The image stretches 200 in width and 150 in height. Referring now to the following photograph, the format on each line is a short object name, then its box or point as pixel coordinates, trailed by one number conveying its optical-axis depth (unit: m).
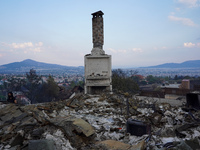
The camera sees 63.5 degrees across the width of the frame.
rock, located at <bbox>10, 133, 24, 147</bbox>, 3.57
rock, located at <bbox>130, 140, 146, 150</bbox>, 3.19
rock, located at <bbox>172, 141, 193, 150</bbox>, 2.92
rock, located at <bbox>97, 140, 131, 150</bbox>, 3.40
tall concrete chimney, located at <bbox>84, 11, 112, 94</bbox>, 9.80
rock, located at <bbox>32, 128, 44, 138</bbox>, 3.79
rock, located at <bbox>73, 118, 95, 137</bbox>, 3.93
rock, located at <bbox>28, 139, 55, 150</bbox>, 3.12
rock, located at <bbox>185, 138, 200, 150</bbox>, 3.15
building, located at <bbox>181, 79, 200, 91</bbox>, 30.34
